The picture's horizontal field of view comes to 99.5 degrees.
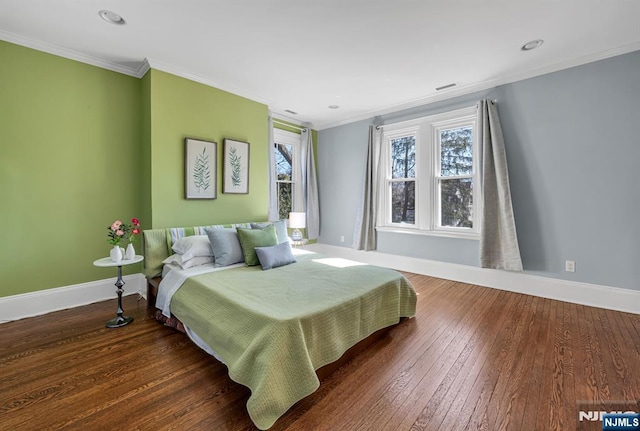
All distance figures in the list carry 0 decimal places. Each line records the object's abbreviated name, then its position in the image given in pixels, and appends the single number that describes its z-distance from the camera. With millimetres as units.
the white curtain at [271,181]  4543
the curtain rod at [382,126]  4589
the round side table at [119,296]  2549
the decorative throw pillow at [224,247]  2887
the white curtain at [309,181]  5336
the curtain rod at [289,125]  4902
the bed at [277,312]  1527
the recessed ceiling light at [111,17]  2295
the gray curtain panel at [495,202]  3422
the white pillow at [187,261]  2771
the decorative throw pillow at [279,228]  3641
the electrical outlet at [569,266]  3158
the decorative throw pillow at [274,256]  2844
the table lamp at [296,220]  4590
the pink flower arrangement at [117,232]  2607
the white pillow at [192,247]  2830
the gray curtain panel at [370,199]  4785
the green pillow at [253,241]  2953
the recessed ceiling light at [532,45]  2709
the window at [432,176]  3936
